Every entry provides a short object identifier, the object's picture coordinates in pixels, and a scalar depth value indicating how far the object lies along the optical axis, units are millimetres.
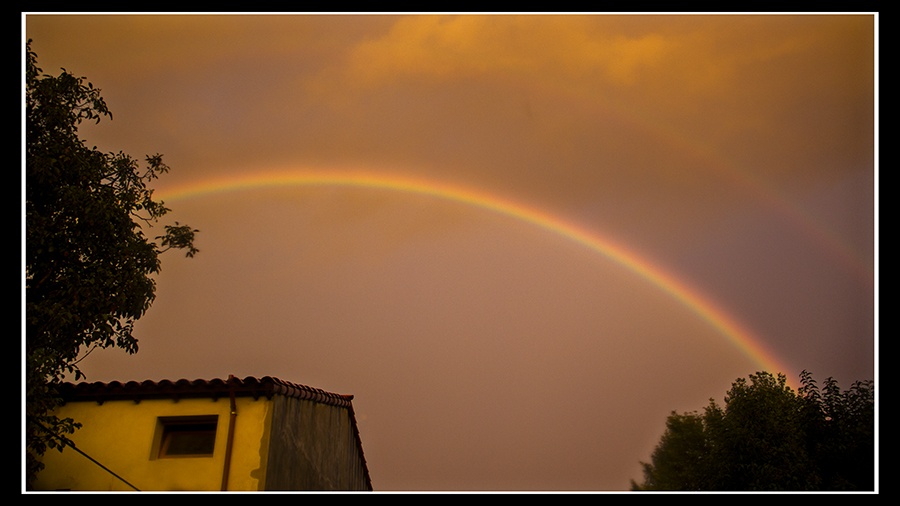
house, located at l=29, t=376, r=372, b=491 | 10328
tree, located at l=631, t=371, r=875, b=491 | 21219
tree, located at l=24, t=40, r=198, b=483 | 9695
